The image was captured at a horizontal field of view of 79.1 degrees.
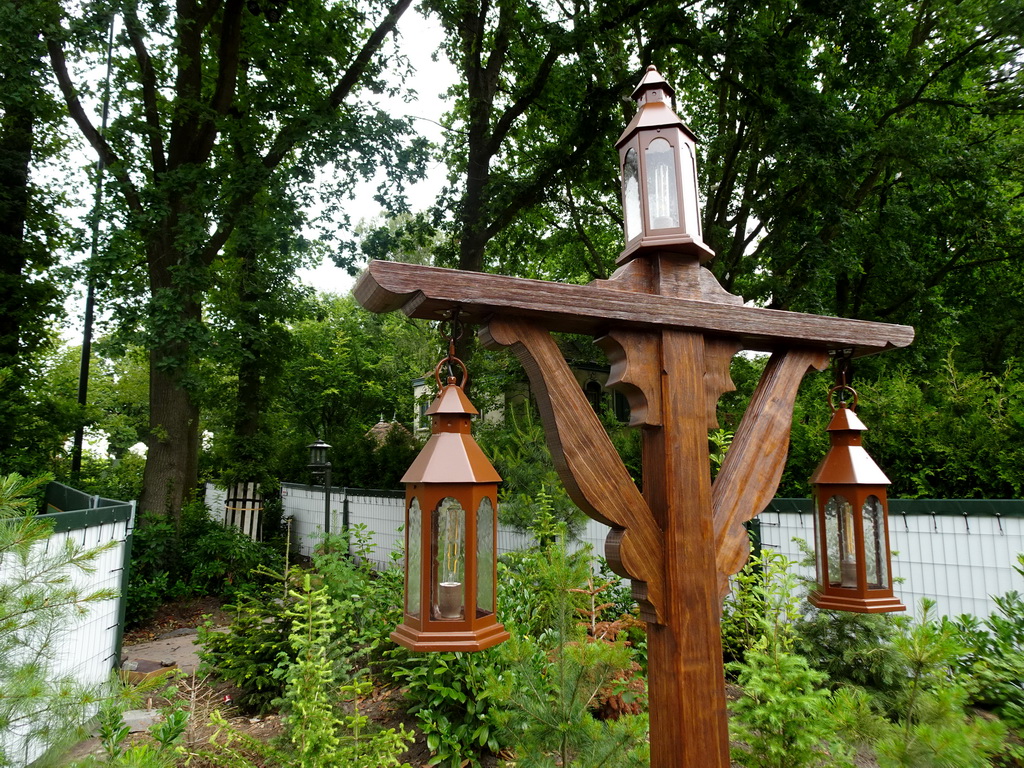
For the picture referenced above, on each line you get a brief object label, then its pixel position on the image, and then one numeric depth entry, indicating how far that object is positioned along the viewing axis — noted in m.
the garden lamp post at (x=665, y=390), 1.96
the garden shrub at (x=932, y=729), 2.10
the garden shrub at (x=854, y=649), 3.90
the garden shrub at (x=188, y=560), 8.86
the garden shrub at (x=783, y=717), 2.61
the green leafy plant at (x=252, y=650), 4.57
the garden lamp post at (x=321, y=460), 11.20
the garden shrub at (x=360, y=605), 4.39
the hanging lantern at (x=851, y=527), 2.44
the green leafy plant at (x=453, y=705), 3.54
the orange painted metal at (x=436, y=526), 1.78
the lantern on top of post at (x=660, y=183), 2.21
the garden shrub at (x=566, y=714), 2.49
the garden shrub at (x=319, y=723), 2.79
